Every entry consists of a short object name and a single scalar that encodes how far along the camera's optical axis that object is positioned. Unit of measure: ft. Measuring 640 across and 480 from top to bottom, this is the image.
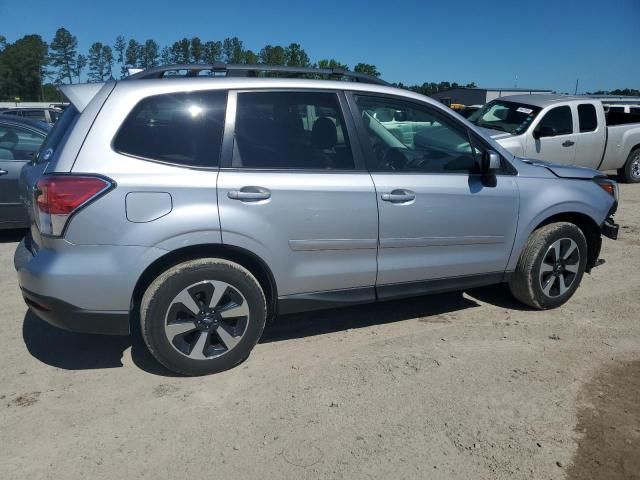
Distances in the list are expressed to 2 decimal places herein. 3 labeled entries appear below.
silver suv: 9.81
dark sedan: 20.13
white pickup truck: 29.27
